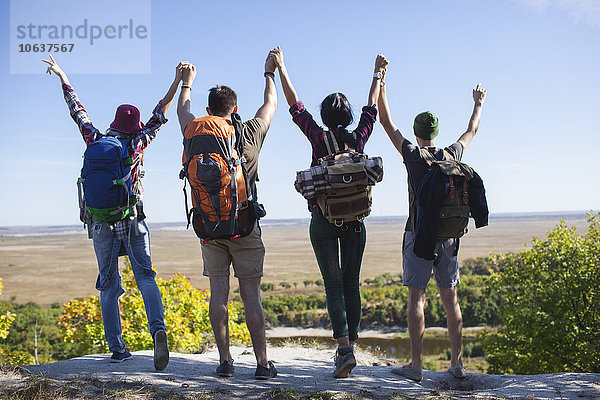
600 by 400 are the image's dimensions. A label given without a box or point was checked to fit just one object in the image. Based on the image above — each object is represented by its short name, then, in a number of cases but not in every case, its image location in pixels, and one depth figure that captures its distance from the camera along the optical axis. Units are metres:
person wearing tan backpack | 4.08
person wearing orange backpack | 3.77
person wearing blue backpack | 4.15
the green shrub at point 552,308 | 13.36
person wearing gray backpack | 4.29
